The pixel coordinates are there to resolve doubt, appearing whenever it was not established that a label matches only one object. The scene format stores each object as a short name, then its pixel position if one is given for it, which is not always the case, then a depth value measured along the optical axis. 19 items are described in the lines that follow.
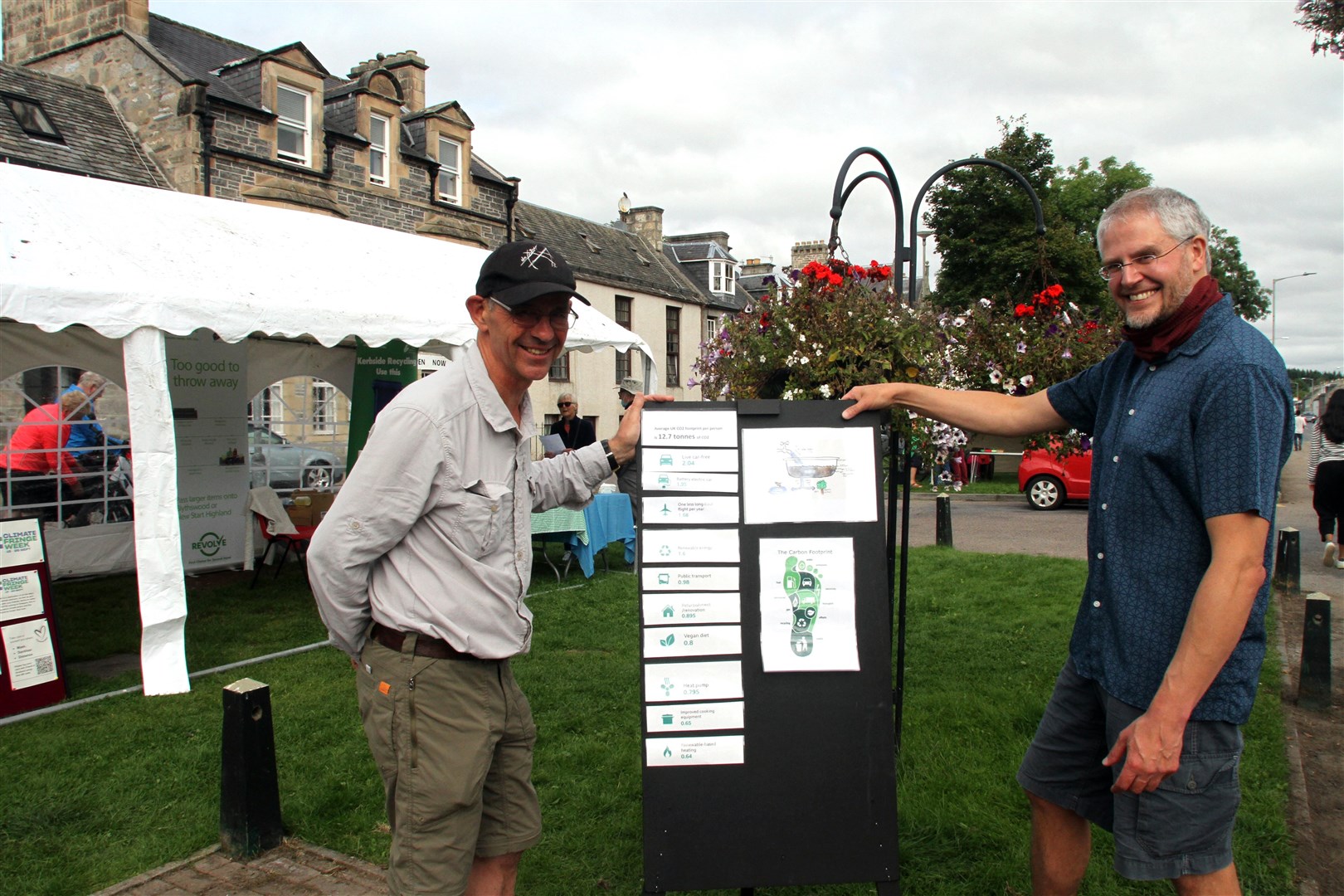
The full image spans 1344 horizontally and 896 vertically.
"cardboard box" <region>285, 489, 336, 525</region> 9.97
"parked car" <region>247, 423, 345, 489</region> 11.71
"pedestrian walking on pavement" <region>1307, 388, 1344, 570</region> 9.23
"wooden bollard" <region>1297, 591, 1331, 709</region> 5.55
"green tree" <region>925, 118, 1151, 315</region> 26.17
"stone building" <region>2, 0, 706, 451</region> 17.12
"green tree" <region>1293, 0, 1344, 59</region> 6.82
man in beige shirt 2.22
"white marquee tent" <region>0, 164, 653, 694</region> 5.67
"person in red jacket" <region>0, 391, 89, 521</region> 8.84
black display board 2.83
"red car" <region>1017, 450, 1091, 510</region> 17.41
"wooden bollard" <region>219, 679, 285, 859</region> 3.74
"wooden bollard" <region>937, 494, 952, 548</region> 11.79
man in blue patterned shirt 2.08
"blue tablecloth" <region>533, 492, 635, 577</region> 9.16
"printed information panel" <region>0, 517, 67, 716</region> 5.44
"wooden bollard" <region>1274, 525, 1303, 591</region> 9.19
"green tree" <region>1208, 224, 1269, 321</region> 52.48
